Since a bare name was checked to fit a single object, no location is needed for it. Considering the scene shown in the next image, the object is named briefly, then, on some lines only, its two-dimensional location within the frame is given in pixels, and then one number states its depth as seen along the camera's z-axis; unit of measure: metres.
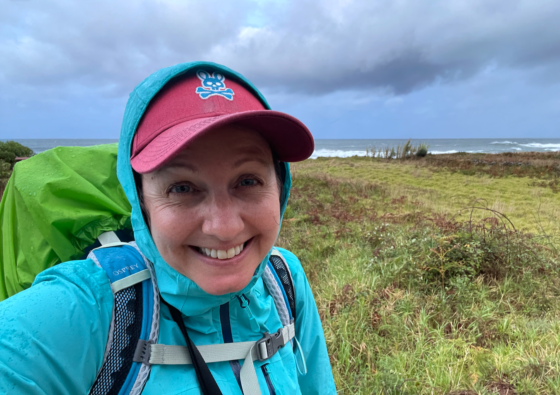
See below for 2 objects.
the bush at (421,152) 23.16
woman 0.28
